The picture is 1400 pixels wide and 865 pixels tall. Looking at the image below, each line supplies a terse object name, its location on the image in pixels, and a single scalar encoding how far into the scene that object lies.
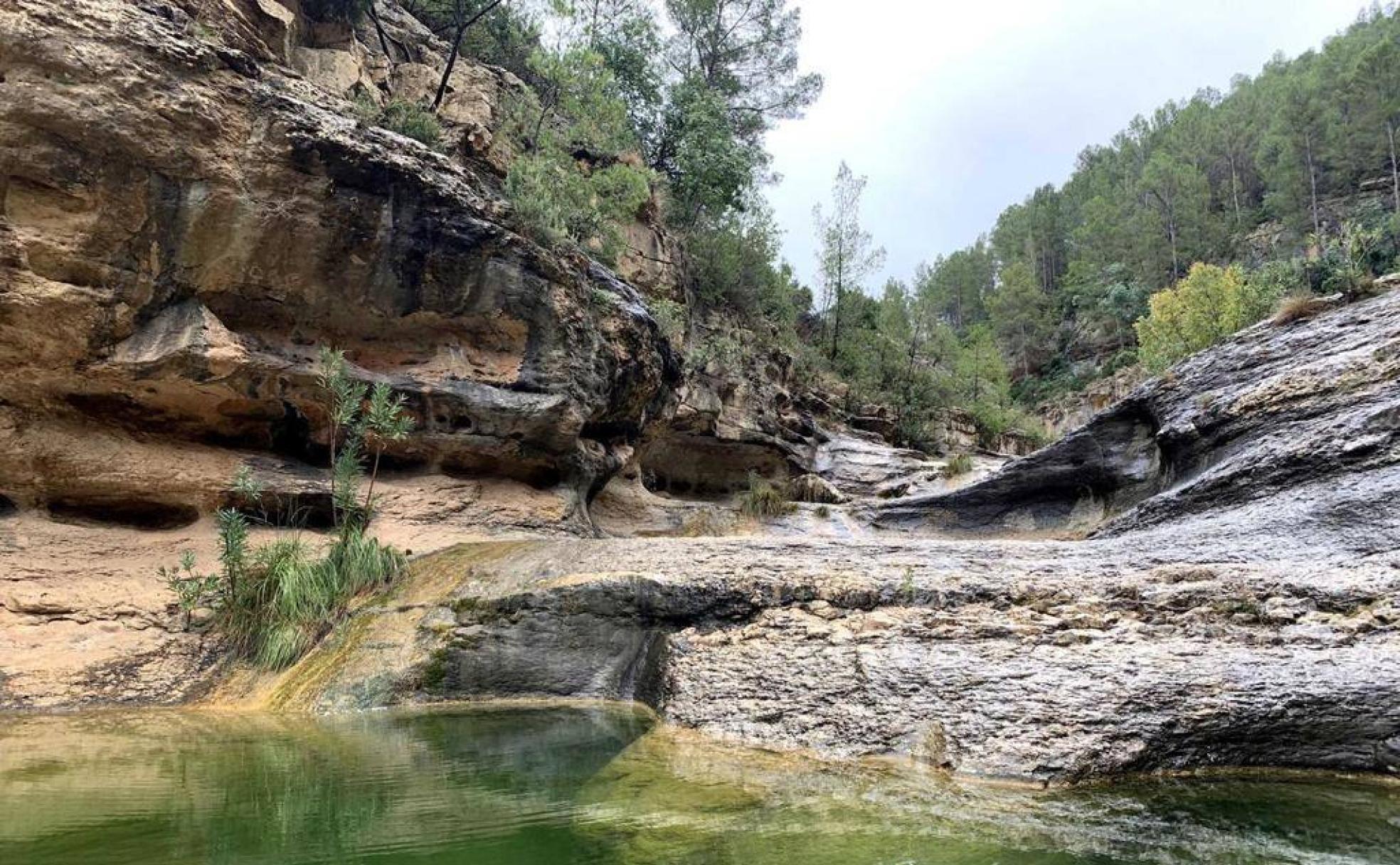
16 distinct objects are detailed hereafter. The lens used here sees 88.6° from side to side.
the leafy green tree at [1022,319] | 55.09
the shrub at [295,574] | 8.16
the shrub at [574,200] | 13.06
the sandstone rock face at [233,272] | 8.52
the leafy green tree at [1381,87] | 42.20
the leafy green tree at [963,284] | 63.81
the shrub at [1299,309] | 11.08
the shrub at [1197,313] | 19.89
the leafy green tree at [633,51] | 23.66
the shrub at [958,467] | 20.00
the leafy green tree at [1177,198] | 47.84
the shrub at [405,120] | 12.98
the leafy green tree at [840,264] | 32.81
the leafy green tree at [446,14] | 18.81
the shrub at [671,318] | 17.94
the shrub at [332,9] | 15.25
